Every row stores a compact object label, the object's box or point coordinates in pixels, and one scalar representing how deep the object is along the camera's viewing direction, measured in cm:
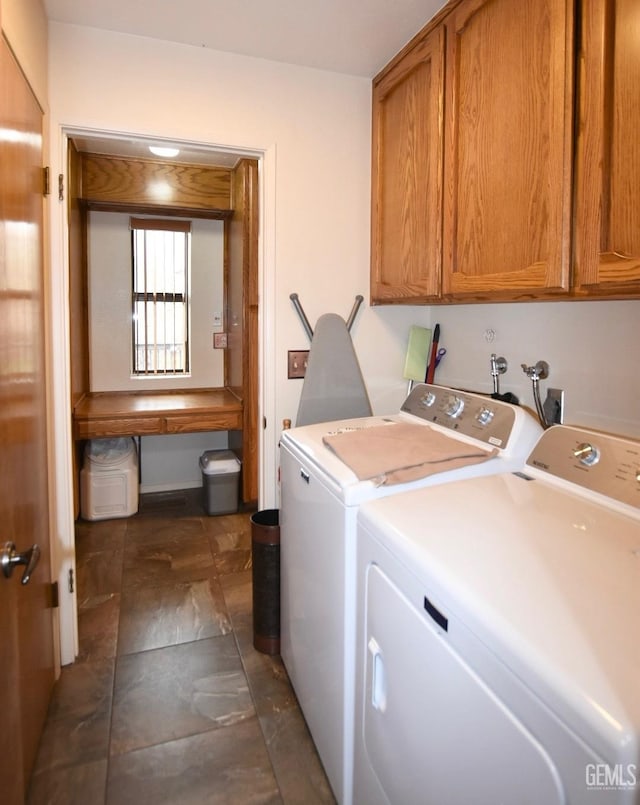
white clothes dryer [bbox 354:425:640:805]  62
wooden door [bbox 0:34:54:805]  122
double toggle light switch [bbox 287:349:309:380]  214
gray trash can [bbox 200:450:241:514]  355
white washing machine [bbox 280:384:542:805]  128
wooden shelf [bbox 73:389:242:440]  320
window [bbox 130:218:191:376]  383
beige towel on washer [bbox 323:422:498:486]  131
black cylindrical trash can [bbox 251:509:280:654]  195
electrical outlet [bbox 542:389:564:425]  158
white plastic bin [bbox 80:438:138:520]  341
